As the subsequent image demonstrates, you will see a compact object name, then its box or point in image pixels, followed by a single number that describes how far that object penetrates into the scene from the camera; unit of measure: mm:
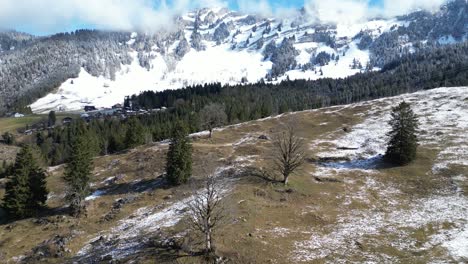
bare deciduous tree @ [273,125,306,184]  67425
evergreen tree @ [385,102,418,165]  75750
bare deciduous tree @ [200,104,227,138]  147125
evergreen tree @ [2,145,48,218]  68938
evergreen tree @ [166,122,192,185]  74625
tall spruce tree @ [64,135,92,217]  68562
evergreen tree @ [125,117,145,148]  127312
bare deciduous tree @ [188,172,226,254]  43781
